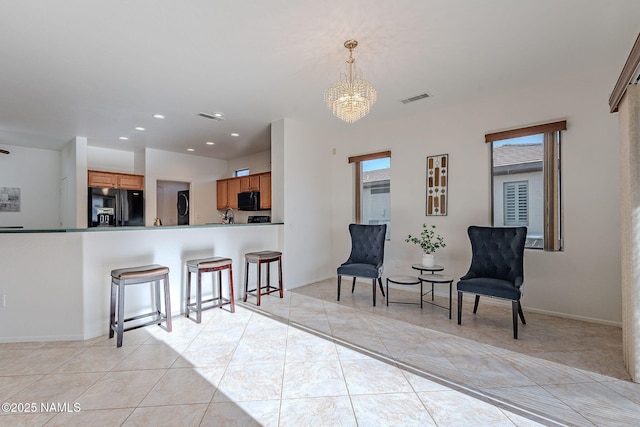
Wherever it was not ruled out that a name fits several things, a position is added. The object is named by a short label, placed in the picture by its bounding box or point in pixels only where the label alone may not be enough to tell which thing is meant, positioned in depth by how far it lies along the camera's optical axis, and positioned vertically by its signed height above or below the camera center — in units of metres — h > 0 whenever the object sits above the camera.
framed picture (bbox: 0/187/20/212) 5.55 +0.27
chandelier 2.66 +1.07
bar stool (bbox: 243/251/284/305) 3.73 -0.65
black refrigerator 5.57 +0.11
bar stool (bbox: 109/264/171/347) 2.56 -0.67
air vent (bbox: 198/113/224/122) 4.22 +1.43
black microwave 6.17 +0.24
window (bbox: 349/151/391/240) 4.79 +0.40
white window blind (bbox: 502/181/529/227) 3.54 +0.10
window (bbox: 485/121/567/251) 3.30 +0.35
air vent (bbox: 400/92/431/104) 3.66 +1.48
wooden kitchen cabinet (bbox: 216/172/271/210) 6.04 +0.54
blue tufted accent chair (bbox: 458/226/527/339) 2.79 -0.61
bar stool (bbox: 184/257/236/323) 3.14 -0.69
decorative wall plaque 4.09 +0.39
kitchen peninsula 2.64 -0.63
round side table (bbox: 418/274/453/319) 3.31 -0.80
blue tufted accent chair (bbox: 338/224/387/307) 3.79 -0.61
